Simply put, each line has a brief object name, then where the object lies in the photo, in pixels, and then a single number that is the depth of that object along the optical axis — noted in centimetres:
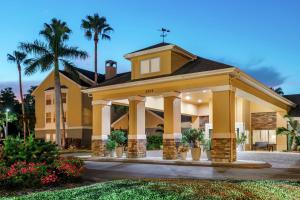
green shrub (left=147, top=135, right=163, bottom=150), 3534
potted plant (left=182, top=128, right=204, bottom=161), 1972
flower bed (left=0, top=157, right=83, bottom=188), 1023
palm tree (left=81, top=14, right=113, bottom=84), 4428
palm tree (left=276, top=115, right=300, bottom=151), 2841
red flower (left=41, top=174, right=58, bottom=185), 1063
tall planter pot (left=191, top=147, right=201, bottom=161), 1969
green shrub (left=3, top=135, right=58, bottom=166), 1151
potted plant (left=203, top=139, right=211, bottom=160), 1976
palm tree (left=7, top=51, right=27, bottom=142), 5122
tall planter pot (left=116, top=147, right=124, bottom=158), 2327
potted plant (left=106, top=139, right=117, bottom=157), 2361
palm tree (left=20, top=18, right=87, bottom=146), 3119
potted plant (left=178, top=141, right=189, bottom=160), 2020
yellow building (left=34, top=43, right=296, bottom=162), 1888
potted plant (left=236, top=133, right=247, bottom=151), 2795
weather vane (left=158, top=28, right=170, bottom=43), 2355
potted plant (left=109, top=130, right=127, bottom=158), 2330
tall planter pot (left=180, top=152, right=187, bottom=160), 2019
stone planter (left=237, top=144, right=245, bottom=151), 2916
